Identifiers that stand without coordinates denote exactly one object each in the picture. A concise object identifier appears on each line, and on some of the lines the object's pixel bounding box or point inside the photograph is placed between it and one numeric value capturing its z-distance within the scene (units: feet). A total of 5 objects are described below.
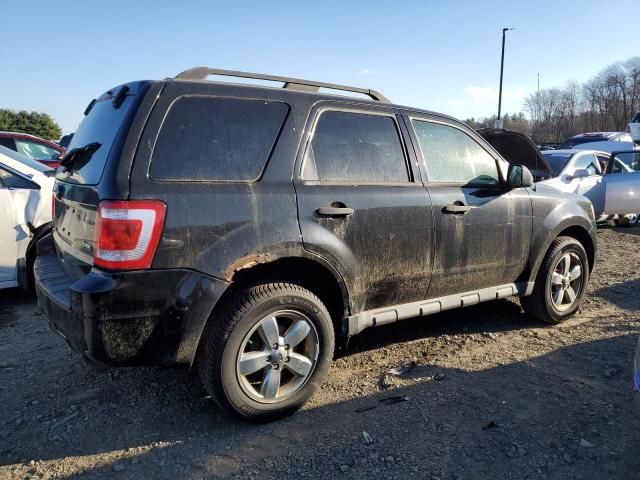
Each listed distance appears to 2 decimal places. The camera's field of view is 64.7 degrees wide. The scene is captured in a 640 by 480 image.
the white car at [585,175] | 23.89
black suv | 8.36
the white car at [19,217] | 15.66
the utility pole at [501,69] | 81.20
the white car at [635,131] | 75.41
